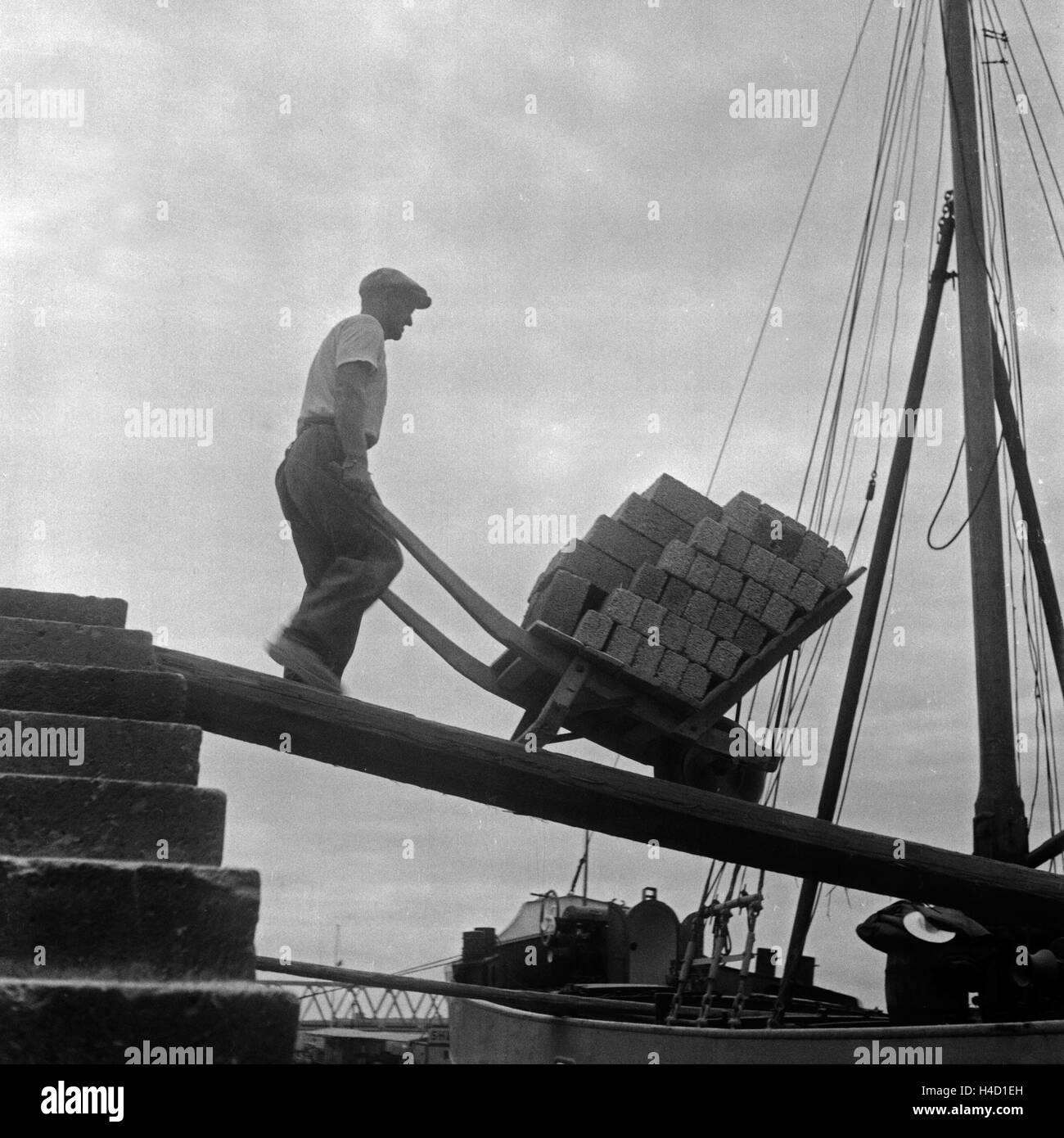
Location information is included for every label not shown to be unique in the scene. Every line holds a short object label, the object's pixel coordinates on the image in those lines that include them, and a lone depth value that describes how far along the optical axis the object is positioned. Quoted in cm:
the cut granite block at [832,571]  722
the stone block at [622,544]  703
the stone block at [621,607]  674
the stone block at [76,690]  442
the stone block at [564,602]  679
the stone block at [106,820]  371
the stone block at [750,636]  697
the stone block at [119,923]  331
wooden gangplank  584
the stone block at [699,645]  687
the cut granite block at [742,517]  709
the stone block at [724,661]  688
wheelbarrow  670
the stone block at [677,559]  689
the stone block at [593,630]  668
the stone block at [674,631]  682
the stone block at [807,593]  708
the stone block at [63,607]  509
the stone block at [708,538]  697
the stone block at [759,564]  702
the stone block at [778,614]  700
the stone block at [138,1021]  303
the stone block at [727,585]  695
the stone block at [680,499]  711
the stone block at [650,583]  691
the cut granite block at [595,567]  695
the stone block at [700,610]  689
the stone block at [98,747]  399
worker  672
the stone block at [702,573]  689
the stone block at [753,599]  699
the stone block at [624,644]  669
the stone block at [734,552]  701
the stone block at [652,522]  707
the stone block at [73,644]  471
